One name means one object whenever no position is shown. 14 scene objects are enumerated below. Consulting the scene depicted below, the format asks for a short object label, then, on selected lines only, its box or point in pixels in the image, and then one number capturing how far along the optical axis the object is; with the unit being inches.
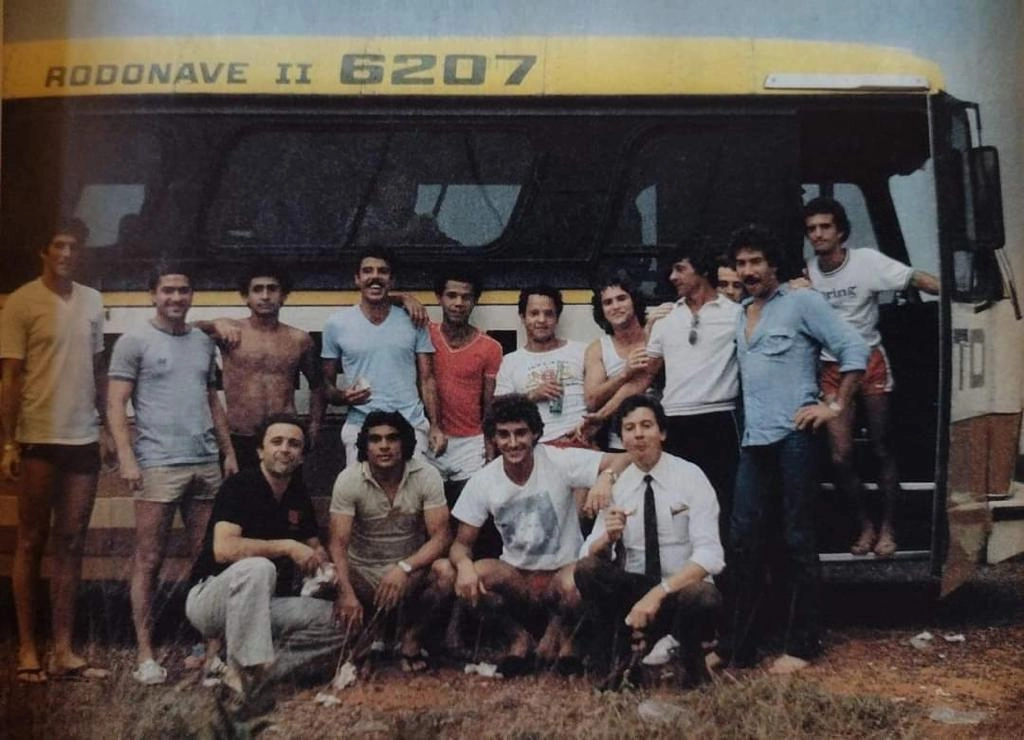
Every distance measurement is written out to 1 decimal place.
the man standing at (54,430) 166.4
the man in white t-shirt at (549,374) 167.8
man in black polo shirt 163.0
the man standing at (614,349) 167.9
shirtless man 167.8
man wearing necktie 161.9
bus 169.3
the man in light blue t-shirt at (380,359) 168.2
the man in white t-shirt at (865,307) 170.1
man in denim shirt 165.6
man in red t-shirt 167.9
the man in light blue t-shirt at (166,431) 167.2
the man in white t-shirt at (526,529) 164.6
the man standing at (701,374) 166.7
